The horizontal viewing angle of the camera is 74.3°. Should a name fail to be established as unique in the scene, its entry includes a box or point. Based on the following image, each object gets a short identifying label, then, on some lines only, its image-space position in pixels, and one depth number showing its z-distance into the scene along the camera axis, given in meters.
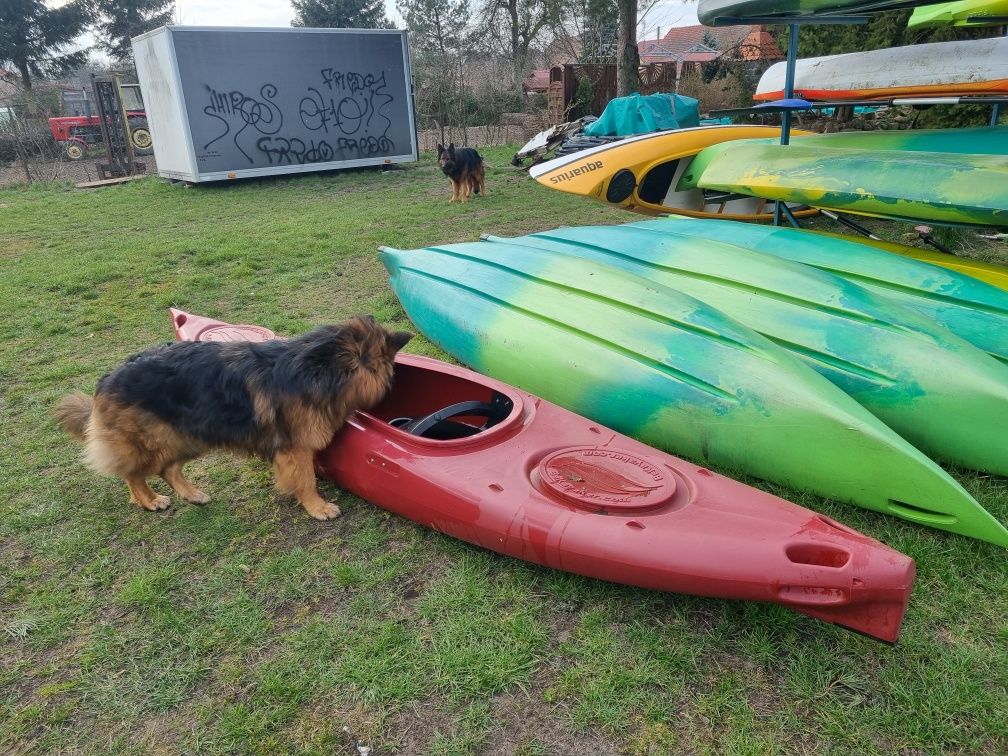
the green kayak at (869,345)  2.96
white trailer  12.02
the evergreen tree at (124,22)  30.08
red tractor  18.33
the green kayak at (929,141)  4.77
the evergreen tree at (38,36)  24.70
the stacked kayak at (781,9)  4.52
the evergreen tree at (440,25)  25.11
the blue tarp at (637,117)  11.26
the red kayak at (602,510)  1.97
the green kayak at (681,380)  2.65
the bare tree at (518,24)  24.28
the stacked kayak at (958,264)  4.00
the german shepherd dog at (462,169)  10.06
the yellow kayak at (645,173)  6.17
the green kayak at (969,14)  4.39
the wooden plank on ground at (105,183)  13.85
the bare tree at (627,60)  13.54
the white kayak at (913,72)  5.19
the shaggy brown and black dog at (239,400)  2.63
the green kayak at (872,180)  4.07
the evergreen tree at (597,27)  22.88
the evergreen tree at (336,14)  32.47
